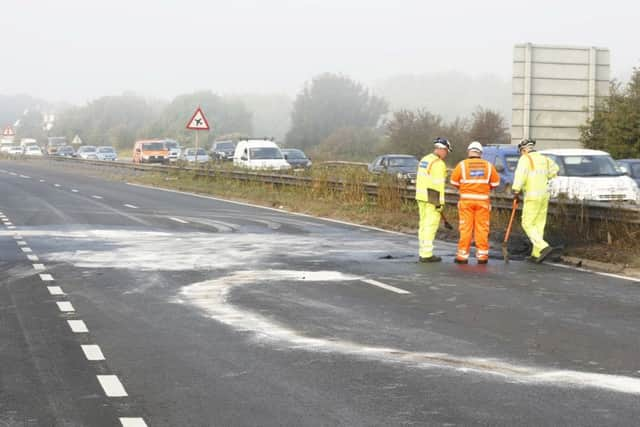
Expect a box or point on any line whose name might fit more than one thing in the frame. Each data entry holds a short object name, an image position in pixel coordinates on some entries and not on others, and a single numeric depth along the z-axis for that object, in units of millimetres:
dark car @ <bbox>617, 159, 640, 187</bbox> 27291
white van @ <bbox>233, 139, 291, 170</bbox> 42688
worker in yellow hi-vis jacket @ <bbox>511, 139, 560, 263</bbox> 16125
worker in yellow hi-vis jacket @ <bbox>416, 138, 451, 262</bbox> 16188
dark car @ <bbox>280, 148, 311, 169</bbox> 49984
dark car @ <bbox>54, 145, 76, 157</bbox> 88688
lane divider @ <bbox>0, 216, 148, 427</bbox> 6781
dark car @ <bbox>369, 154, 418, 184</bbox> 36531
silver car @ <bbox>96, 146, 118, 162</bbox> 76750
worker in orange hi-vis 15820
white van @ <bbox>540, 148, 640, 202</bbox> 21859
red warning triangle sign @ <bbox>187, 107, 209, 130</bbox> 40969
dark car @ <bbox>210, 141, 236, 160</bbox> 61062
